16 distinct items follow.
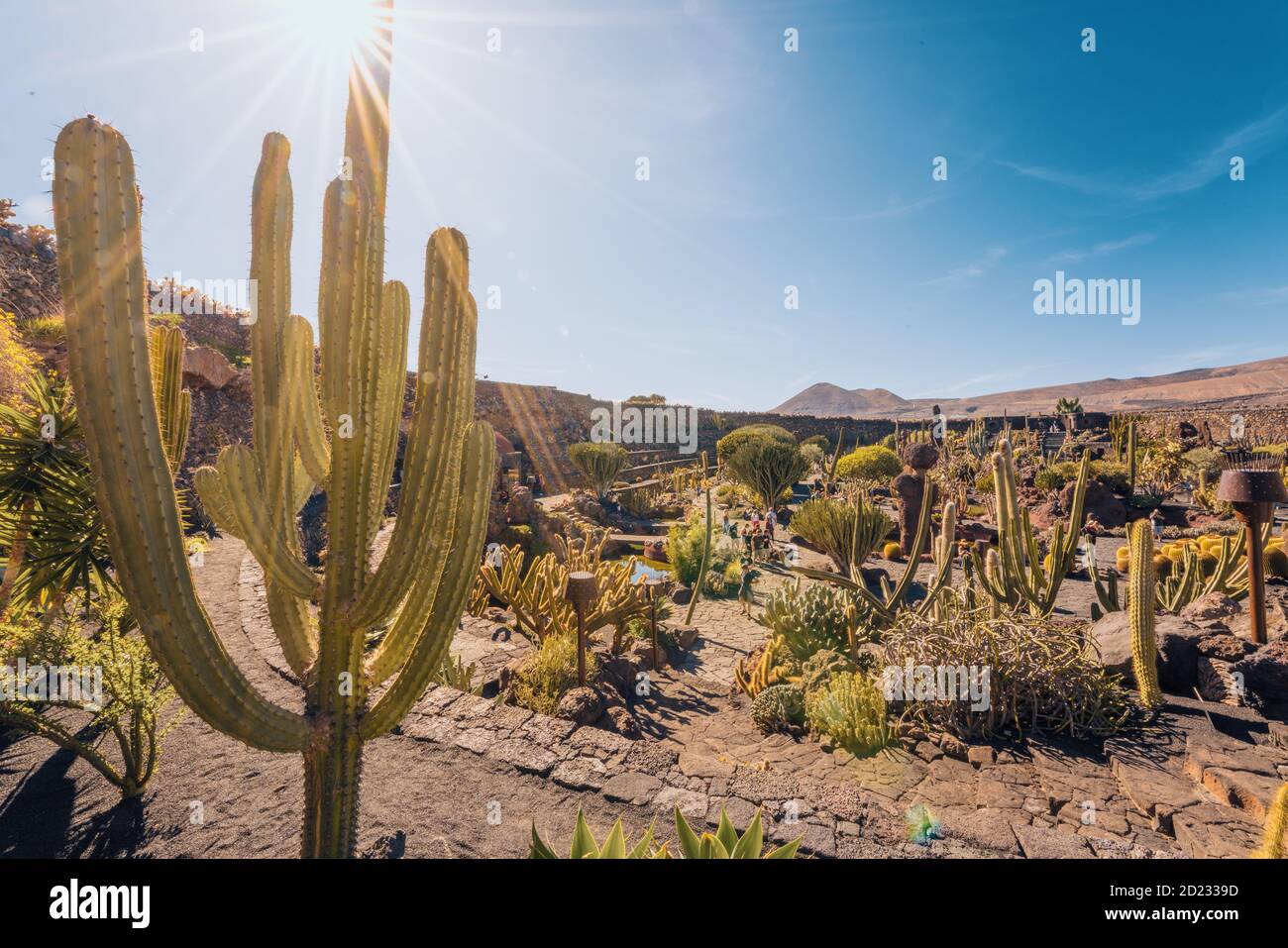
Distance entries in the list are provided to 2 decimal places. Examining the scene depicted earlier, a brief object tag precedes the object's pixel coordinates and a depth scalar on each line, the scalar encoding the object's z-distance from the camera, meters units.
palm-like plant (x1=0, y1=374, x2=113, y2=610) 2.71
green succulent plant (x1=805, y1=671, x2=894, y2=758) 4.09
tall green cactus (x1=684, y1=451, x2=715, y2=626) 7.85
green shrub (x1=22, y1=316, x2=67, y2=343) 9.76
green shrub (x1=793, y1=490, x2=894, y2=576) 8.41
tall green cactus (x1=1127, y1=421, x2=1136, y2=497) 13.48
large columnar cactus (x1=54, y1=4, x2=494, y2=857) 1.50
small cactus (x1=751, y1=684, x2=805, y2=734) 4.70
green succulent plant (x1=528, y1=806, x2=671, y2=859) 1.99
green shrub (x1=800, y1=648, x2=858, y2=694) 5.04
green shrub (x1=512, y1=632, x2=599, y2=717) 4.78
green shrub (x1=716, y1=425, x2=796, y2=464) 15.34
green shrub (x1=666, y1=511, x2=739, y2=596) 9.45
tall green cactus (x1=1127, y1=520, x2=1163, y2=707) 4.04
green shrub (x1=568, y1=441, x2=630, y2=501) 15.55
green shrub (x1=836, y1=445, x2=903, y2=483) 15.59
